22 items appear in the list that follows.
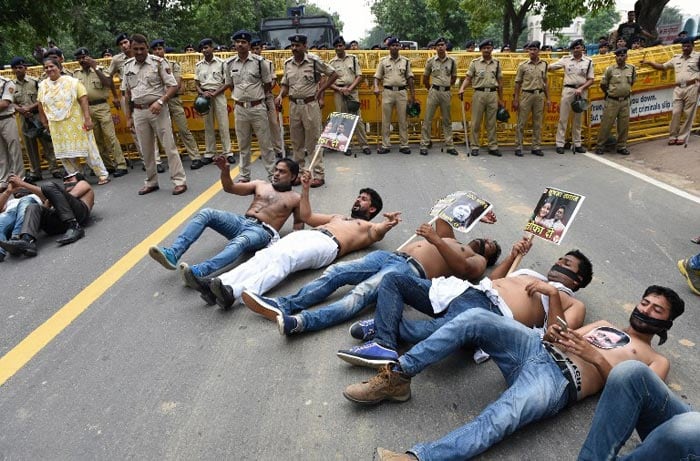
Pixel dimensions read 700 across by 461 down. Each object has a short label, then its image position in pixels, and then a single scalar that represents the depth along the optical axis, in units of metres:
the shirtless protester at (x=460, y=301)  2.97
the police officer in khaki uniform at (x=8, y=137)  7.14
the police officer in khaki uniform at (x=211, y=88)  8.39
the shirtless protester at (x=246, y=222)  4.04
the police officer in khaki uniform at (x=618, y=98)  8.64
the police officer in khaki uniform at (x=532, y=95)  8.70
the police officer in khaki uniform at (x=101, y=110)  7.76
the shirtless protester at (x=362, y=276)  3.29
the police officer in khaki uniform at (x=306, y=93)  7.14
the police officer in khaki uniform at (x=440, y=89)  8.80
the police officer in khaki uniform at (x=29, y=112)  7.81
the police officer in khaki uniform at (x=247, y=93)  6.82
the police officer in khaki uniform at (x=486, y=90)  8.67
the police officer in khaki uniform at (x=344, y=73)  8.96
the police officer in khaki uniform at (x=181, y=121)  8.26
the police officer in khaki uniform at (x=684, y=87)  8.90
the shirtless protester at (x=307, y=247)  3.67
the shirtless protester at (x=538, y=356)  2.33
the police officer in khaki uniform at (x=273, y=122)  7.05
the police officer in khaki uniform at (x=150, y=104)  6.53
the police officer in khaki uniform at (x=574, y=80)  8.72
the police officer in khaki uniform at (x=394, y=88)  8.92
